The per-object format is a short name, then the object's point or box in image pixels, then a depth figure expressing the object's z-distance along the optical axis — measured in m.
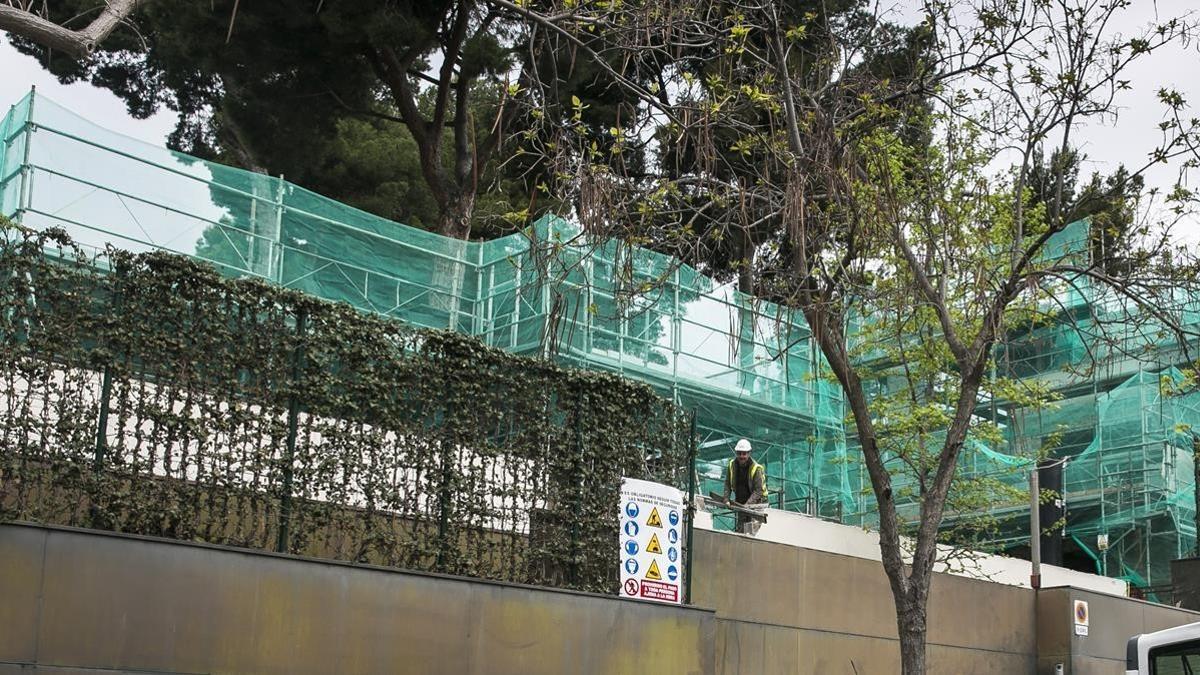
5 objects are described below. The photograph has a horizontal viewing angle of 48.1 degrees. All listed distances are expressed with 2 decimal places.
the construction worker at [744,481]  15.70
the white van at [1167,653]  12.55
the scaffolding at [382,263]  17.59
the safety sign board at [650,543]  12.42
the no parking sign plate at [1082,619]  18.17
